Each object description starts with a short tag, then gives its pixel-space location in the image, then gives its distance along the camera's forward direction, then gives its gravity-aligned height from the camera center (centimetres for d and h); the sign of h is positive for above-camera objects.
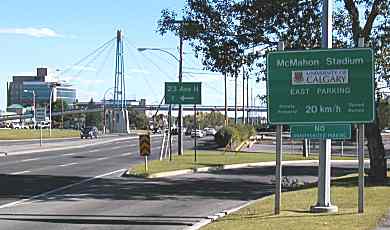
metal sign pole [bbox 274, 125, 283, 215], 1320 -91
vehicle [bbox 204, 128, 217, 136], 13110 -232
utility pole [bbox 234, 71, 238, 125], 7988 +302
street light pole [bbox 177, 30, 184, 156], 4353 +24
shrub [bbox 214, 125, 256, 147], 6215 -146
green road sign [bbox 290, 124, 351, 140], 1370 -24
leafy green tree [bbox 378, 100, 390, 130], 8666 +5
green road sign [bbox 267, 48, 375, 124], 1319 +61
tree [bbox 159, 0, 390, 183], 2103 +276
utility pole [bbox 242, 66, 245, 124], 8849 +339
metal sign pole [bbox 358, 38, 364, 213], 1330 -83
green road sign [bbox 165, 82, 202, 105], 3775 +143
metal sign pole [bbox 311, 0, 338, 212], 1373 -86
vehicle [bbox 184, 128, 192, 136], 12915 -231
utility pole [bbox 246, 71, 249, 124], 9934 +305
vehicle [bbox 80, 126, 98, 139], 9952 -175
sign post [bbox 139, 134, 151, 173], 3017 -106
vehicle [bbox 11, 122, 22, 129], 18550 -135
